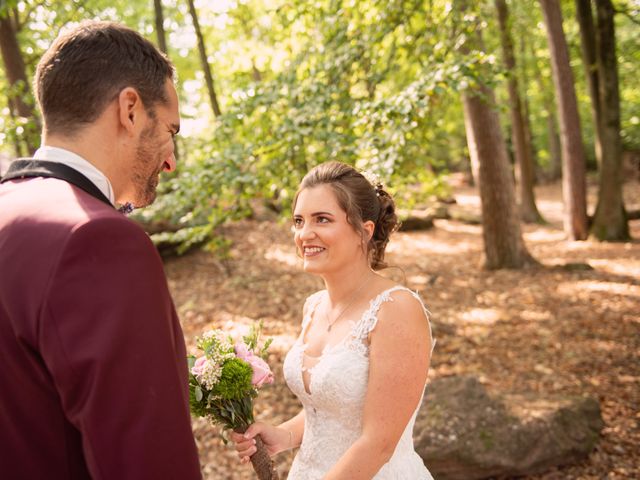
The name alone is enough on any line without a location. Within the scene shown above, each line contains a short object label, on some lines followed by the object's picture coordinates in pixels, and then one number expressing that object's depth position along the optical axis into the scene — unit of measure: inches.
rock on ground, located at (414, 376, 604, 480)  166.1
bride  85.7
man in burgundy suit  42.4
